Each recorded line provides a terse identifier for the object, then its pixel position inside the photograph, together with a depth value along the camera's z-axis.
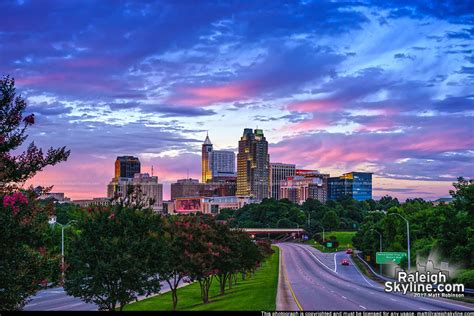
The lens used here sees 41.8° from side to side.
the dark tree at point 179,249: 43.78
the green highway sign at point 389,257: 75.94
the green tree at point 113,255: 28.30
